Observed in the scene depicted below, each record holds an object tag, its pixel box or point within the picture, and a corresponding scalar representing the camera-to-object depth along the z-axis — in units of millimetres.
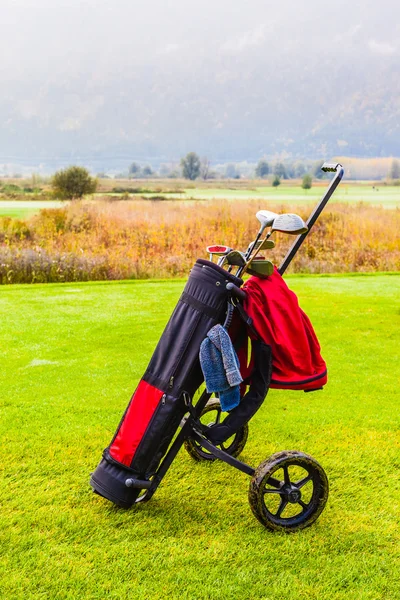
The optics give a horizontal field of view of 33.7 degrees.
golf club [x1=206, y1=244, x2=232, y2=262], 2775
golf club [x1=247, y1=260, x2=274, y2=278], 2730
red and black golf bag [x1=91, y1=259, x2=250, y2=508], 2785
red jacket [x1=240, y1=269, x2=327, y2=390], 2758
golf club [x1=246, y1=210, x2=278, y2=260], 2803
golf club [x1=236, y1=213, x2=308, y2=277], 2637
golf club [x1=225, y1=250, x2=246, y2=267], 2736
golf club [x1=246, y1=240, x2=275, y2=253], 2777
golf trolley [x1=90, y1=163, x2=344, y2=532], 2781
